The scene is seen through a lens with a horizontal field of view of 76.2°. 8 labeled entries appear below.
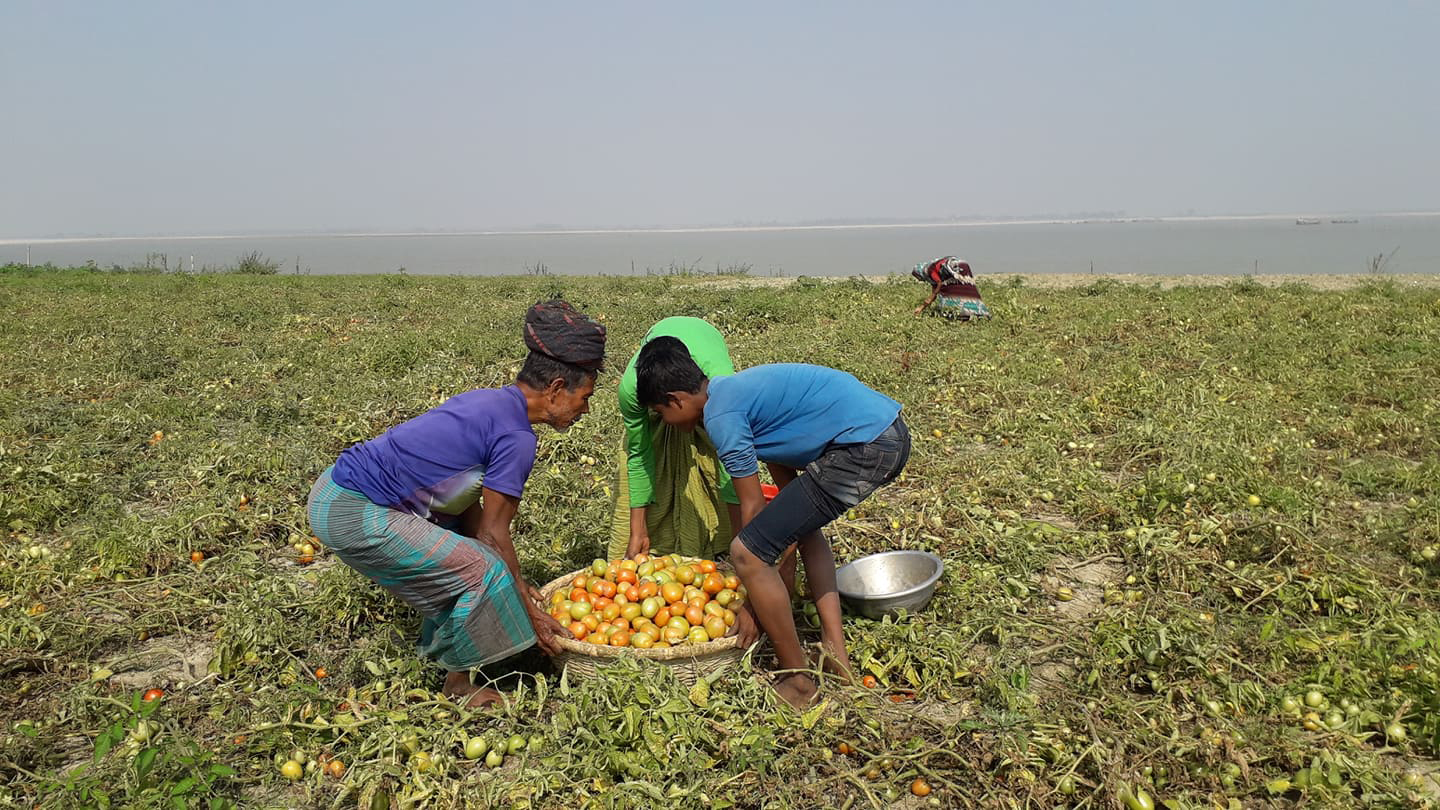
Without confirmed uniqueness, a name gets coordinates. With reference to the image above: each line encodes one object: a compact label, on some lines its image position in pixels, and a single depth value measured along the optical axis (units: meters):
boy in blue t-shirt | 3.73
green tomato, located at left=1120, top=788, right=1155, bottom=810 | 3.12
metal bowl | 4.92
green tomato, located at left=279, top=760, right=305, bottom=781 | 3.52
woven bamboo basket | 3.83
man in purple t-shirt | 3.73
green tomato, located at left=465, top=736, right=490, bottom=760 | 3.54
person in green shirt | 4.82
